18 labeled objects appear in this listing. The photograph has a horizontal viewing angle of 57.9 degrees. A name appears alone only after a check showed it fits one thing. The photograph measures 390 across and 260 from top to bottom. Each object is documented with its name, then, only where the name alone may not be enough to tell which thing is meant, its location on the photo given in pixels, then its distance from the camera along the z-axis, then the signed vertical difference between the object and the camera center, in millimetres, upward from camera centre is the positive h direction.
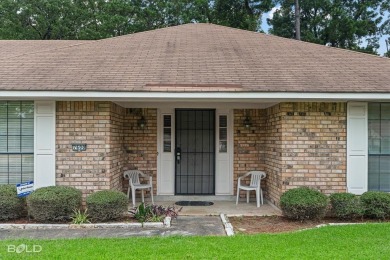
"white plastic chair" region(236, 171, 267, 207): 8180 -1205
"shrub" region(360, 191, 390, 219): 6695 -1315
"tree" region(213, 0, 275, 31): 23300 +8357
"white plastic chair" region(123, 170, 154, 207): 8148 -1158
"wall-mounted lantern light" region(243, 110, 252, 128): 8961 +351
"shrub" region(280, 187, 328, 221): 6488 -1271
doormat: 8430 -1659
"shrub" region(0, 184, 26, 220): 6586 -1314
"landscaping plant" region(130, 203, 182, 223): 6559 -1513
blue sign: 6633 -1044
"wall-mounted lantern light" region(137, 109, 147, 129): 8937 +313
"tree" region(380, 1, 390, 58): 22375 +7657
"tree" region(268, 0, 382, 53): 21588 +7169
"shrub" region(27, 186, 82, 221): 6471 -1289
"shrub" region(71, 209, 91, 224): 6473 -1544
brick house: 6980 +339
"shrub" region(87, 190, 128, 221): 6520 -1325
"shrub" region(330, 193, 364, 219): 6688 -1341
